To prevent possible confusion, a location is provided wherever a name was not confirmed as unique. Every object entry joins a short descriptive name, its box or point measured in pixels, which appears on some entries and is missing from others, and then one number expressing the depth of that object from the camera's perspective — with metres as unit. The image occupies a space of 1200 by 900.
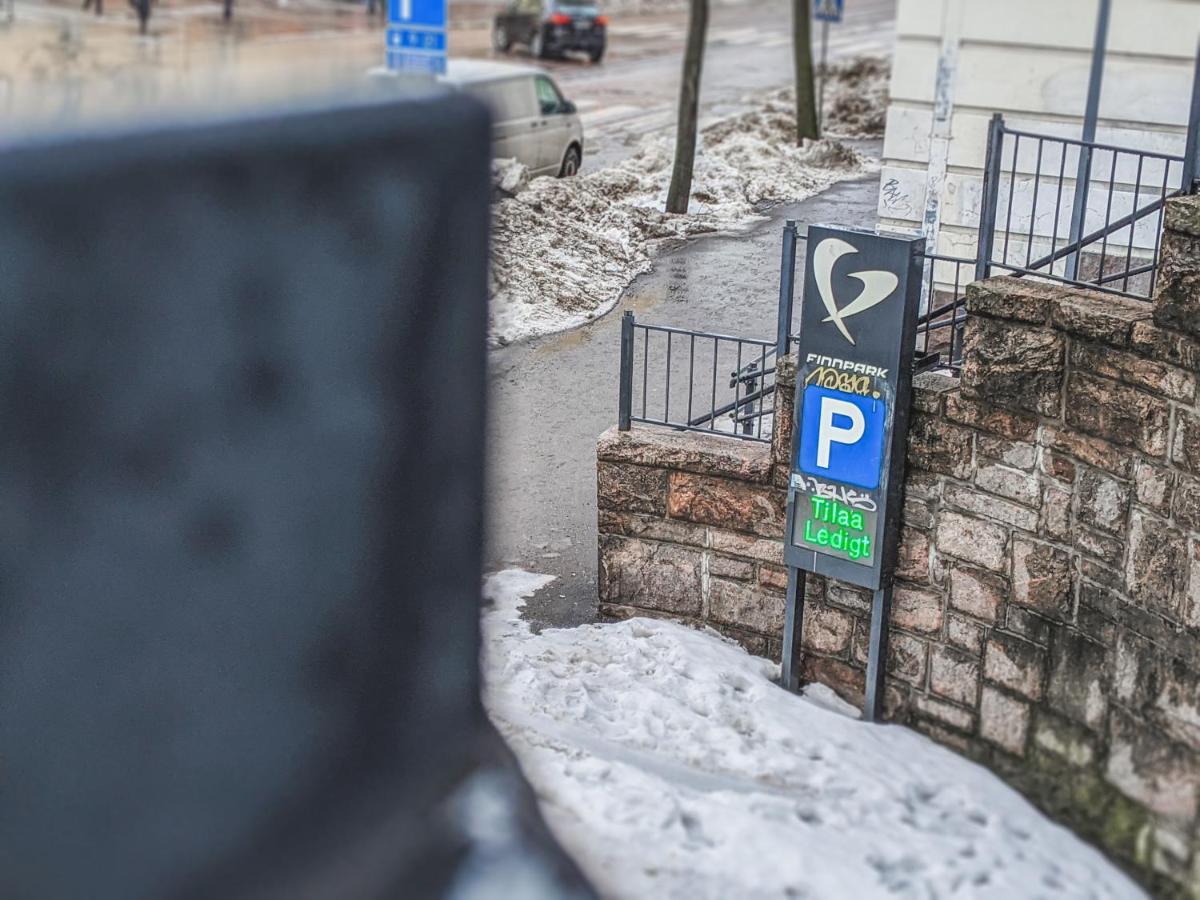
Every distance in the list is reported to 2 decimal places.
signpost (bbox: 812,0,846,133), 21.50
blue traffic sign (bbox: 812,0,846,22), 21.48
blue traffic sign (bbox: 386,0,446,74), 13.56
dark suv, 34.03
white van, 17.83
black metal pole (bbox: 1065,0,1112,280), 10.81
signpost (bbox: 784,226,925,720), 7.27
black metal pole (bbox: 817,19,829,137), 22.18
